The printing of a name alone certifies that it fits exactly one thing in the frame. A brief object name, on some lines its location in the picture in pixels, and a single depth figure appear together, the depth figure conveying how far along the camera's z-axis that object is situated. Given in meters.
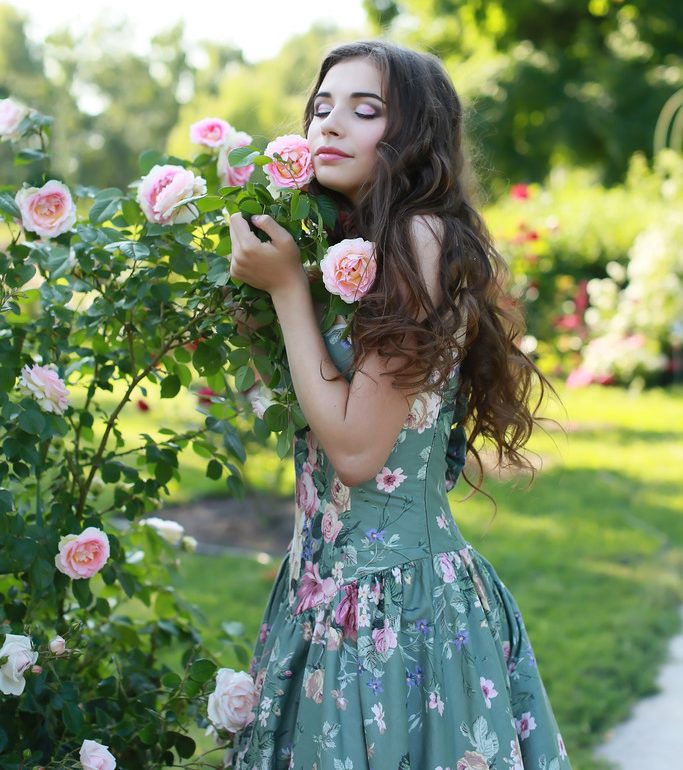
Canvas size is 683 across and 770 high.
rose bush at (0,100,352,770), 1.71
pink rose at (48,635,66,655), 1.72
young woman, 1.59
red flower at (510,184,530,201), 6.06
